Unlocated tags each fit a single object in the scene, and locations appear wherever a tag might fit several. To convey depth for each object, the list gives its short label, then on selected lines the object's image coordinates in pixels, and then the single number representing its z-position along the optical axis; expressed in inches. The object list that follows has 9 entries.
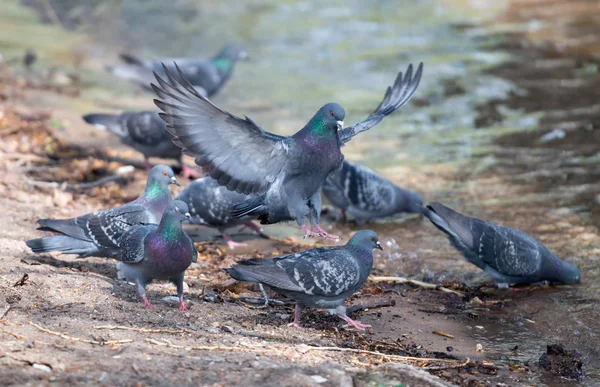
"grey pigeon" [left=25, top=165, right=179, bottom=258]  450.3
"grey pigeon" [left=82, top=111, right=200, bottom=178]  696.4
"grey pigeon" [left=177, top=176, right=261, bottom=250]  562.6
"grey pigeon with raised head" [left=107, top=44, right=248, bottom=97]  908.6
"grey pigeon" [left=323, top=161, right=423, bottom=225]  644.1
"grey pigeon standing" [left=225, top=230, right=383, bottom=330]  402.9
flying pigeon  410.3
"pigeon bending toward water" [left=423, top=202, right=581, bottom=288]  518.0
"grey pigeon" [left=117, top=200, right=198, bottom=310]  408.2
